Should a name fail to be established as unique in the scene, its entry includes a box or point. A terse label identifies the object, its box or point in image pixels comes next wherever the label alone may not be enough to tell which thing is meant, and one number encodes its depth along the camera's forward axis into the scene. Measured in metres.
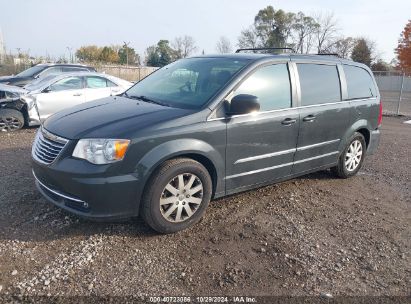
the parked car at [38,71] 12.94
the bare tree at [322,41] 60.45
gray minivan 3.29
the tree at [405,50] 43.34
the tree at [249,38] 65.25
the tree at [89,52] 76.71
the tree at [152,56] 66.75
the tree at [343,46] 58.03
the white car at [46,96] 8.45
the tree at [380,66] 52.03
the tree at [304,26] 63.47
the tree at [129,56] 73.88
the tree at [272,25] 64.24
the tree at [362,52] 55.38
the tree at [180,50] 69.12
